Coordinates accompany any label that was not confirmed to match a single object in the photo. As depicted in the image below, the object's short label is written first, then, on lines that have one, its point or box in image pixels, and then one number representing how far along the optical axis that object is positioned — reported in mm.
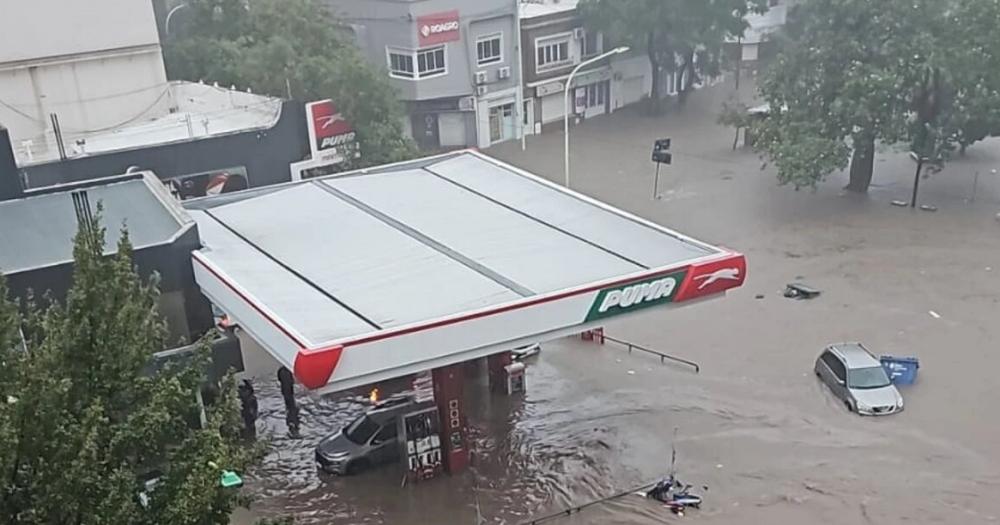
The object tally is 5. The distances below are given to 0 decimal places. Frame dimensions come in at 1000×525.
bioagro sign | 38812
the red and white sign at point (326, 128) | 30469
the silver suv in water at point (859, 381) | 18672
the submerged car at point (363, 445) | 17438
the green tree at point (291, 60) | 31344
